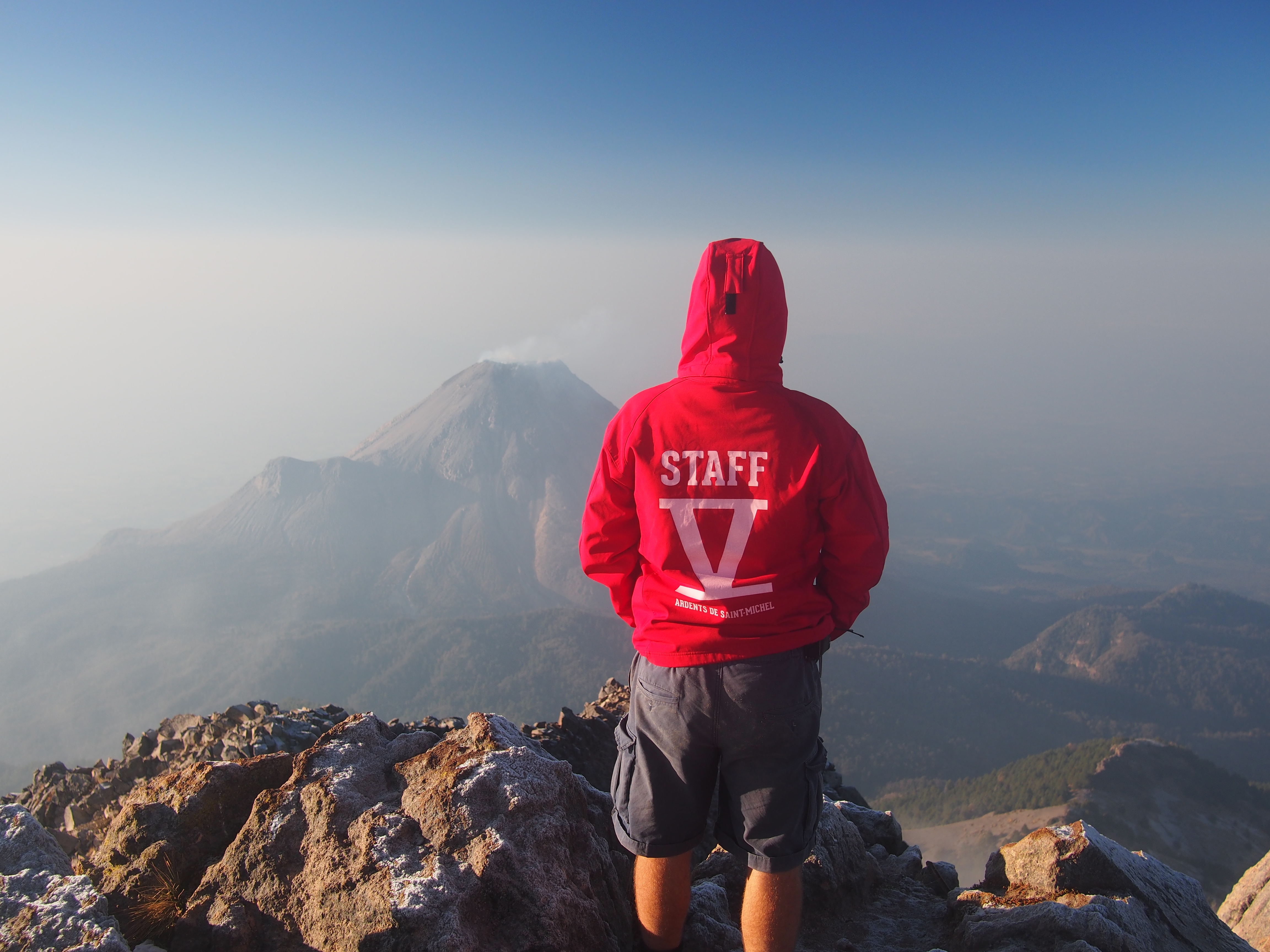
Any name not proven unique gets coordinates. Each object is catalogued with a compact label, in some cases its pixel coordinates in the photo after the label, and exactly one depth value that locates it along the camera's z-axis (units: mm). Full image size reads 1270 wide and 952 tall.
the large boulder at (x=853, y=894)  6051
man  3801
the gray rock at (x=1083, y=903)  5387
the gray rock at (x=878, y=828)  8180
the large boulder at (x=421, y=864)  3709
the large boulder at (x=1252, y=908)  9094
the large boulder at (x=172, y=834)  4281
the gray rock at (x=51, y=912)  3361
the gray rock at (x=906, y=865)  7551
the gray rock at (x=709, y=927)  4562
